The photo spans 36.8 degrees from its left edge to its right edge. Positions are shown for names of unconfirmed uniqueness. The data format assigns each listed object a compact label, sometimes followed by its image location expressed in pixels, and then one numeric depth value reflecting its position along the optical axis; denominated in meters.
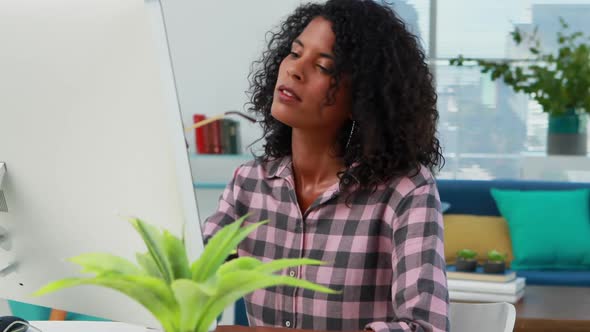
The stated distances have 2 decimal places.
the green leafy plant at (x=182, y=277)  0.77
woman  1.51
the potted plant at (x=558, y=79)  4.31
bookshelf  4.91
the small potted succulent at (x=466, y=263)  3.16
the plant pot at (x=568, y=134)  4.44
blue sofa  4.28
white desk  1.39
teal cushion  3.94
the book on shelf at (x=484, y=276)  3.05
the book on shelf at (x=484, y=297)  3.00
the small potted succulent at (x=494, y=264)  3.09
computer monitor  1.06
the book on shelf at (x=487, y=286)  3.00
